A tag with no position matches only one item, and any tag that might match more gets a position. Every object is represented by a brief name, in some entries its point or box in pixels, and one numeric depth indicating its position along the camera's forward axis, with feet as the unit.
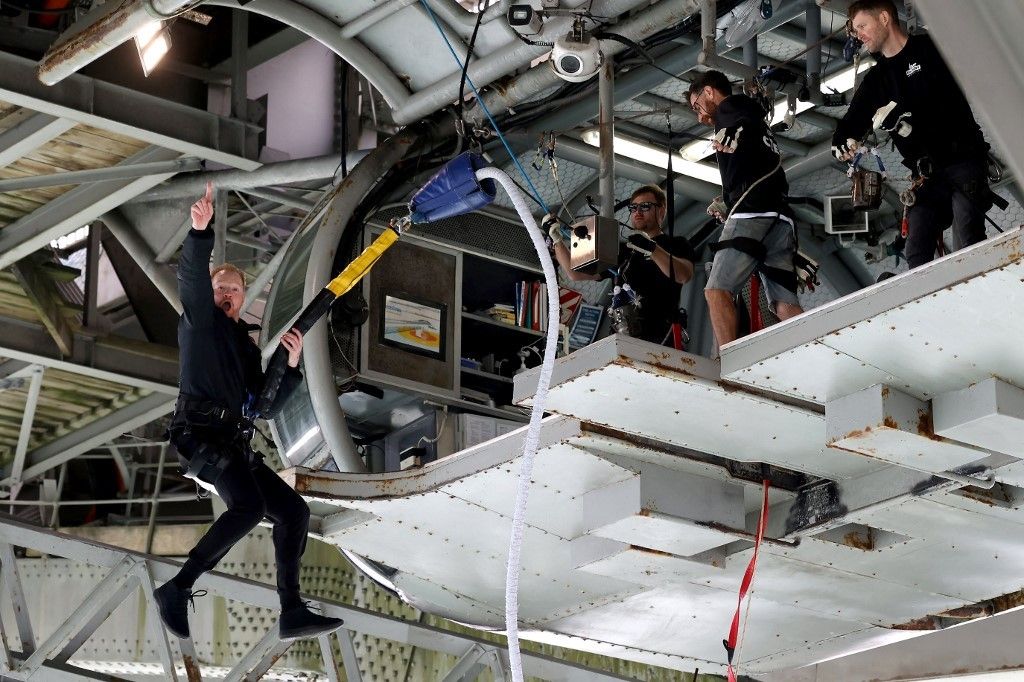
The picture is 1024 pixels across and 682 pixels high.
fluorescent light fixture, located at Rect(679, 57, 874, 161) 67.41
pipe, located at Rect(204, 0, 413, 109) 68.54
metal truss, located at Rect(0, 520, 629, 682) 65.41
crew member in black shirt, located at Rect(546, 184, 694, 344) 55.77
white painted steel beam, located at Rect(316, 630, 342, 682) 68.03
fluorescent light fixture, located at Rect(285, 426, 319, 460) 66.31
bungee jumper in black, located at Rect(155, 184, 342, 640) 51.80
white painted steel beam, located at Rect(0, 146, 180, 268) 81.97
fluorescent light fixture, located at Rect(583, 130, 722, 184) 73.62
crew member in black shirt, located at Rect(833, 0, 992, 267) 47.37
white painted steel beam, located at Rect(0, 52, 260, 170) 71.48
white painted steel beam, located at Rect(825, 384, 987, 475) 44.37
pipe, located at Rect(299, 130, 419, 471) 65.36
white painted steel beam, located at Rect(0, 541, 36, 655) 65.77
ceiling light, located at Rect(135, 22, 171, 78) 64.28
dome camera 55.06
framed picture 70.69
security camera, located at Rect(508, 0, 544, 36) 57.72
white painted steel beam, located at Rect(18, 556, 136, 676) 65.26
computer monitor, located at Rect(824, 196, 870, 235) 72.02
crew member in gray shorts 49.55
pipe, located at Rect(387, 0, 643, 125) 59.77
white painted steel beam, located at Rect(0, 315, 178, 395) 95.09
